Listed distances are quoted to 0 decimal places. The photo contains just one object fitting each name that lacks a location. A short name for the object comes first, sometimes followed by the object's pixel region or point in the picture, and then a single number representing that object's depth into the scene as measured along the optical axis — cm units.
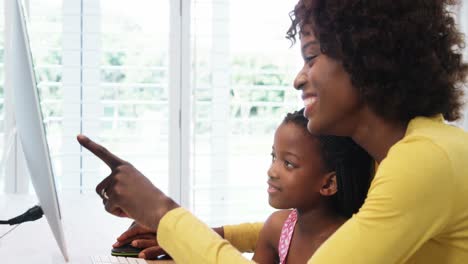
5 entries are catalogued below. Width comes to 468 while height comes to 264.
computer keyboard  121
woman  83
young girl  127
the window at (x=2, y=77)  307
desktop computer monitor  107
